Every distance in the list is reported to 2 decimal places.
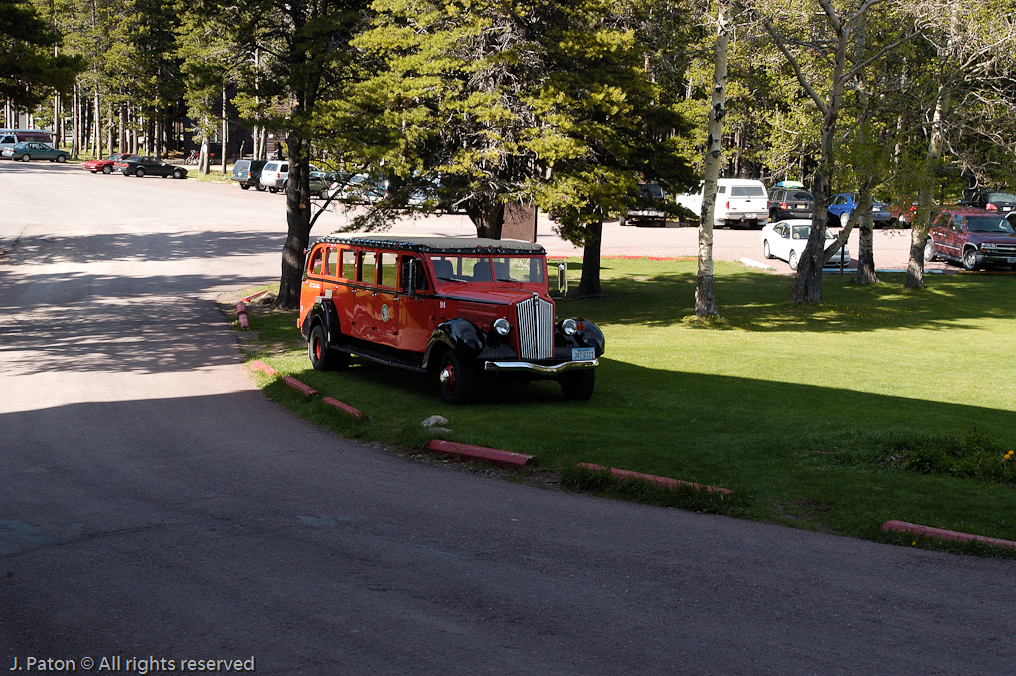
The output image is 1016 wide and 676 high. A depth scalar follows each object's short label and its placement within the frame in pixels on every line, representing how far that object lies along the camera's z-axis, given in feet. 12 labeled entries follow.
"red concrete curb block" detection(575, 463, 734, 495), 28.84
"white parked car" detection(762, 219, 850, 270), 107.24
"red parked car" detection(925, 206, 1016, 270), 108.58
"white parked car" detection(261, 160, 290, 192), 183.42
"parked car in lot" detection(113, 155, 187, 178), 215.31
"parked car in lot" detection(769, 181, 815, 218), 154.30
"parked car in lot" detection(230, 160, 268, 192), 190.80
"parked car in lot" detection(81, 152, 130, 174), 220.84
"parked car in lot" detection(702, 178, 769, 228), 151.33
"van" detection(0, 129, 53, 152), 260.01
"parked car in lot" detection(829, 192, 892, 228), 147.64
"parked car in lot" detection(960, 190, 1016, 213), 147.95
